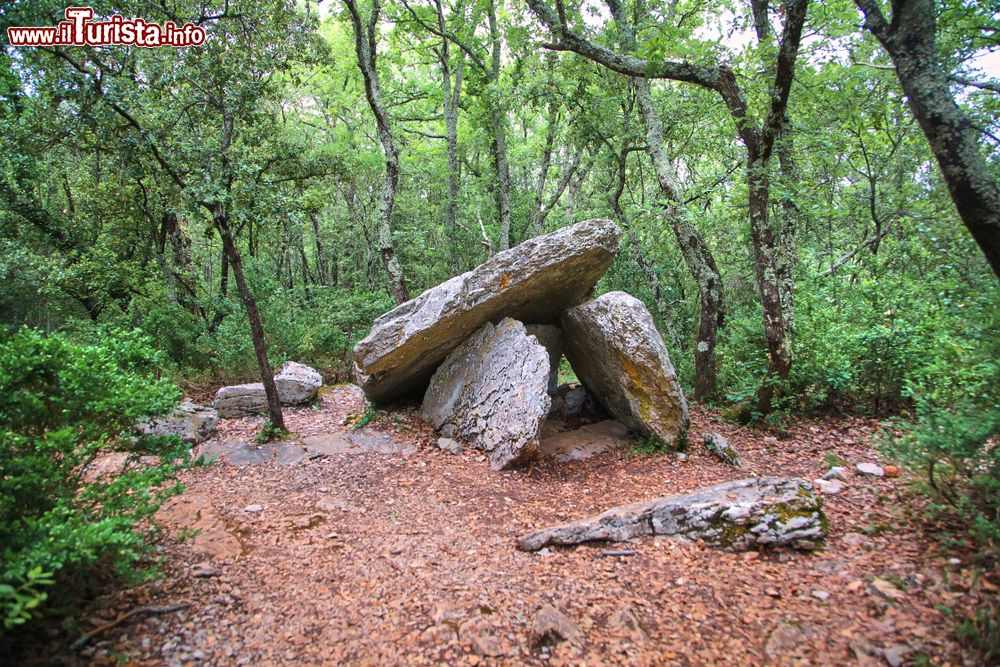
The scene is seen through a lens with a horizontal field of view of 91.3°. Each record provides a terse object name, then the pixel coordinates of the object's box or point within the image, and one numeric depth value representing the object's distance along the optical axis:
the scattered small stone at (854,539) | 3.51
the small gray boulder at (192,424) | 6.69
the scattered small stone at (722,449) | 5.84
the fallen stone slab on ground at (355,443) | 6.61
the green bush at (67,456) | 2.45
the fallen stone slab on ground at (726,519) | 3.73
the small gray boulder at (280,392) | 8.42
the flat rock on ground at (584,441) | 6.33
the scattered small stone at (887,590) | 2.86
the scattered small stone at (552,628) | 3.03
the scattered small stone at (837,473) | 4.83
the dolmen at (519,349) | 6.25
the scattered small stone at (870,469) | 4.73
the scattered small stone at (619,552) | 3.89
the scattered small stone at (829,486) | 4.49
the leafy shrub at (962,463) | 3.04
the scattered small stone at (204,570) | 3.51
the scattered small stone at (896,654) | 2.44
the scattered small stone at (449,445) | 6.45
